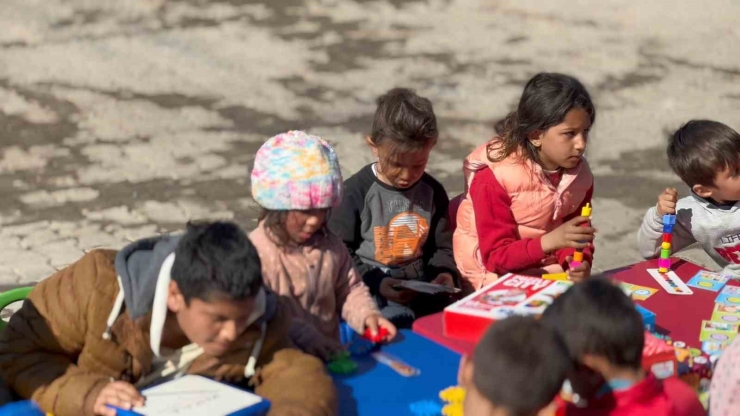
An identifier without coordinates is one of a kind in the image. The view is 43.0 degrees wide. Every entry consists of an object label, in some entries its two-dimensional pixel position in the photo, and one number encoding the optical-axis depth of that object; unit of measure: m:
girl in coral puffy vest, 3.56
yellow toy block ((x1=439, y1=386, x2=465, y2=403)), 2.51
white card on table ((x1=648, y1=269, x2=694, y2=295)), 3.29
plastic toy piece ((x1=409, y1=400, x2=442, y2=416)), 2.47
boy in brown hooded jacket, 2.29
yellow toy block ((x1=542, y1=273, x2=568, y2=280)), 3.25
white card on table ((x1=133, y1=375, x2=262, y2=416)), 2.21
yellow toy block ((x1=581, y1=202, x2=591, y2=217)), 3.38
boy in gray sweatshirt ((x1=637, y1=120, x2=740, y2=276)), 3.57
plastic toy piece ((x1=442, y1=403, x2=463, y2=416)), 2.45
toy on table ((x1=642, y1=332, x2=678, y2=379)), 2.47
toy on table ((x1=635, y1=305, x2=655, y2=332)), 2.81
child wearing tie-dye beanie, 2.80
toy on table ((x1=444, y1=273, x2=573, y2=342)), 2.72
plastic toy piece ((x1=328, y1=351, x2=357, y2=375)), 2.70
